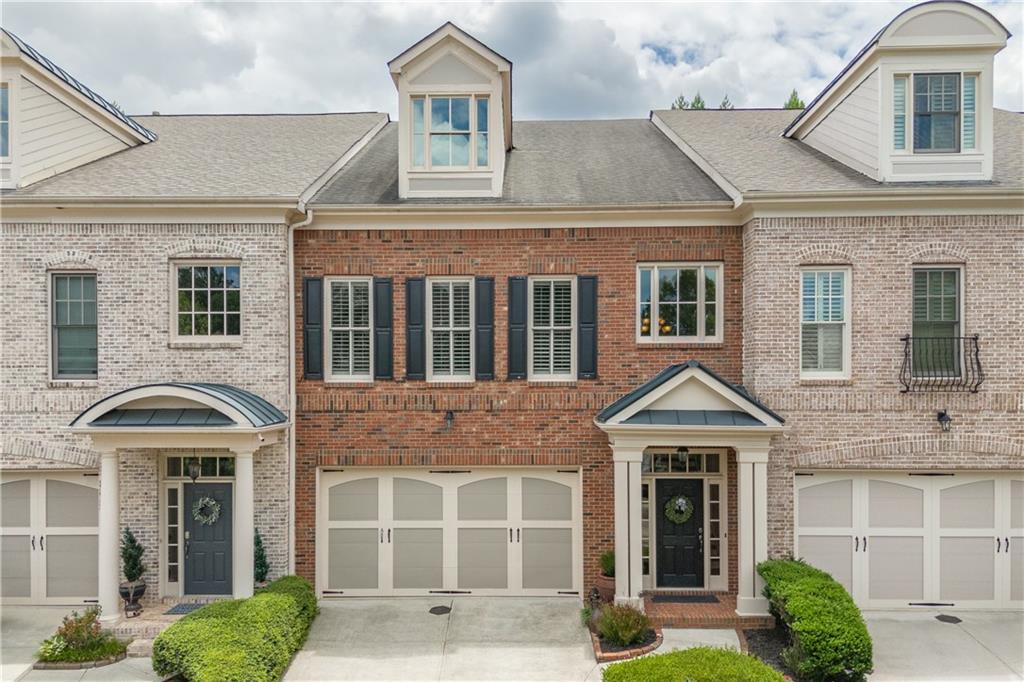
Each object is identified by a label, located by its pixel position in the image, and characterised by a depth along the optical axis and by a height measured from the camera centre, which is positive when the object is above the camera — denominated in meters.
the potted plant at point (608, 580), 10.21 -4.02
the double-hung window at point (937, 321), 10.27 +0.25
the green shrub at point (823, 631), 7.80 -3.78
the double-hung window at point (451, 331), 11.00 +0.08
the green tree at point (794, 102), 24.45 +9.36
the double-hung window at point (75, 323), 10.60 +0.21
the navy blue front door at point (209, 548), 10.55 -3.60
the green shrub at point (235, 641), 7.38 -3.83
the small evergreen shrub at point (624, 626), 8.90 -4.19
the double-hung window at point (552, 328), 10.98 +0.14
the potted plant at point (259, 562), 10.13 -3.69
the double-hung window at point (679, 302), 10.91 +0.59
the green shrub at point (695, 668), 6.67 -3.64
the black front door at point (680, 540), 10.84 -3.56
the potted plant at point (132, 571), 9.84 -3.82
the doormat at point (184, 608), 9.85 -4.36
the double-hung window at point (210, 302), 10.57 +0.57
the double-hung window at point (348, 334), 11.02 +0.03
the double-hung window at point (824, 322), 10.39 +0.23
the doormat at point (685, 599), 10.33 -4.41
